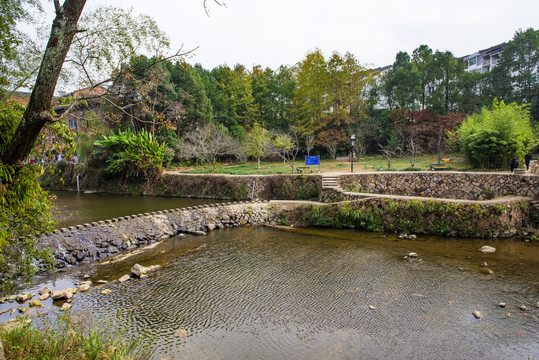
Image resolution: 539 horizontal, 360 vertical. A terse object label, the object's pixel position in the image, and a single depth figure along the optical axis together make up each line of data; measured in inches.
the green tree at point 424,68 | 1421.0
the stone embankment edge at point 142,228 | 454.6
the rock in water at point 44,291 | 348.1
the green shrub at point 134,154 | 1026.7
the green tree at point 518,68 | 1243.2
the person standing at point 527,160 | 692.1
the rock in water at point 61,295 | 338.0
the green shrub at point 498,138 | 731.4
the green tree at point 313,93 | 1398.9
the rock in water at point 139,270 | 400.7
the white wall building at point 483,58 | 1826.4
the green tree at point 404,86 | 1421.0
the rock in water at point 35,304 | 321.7
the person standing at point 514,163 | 668.7
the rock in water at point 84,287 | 358.1
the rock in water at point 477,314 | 291.7
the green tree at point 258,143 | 1135.6
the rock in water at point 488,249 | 456.3
